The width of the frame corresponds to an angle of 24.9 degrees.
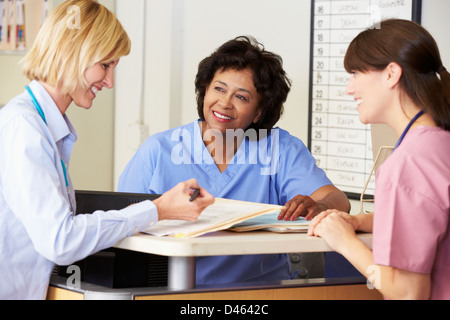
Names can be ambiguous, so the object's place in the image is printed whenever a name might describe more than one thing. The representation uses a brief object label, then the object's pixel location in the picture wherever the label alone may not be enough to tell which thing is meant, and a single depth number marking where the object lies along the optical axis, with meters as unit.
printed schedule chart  3.80
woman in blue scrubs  2.84
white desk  1.99
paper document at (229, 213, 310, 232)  2.16
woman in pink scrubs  1.98
